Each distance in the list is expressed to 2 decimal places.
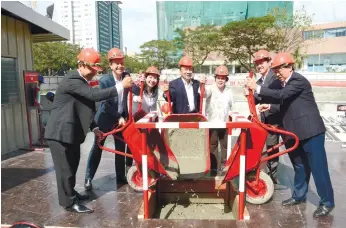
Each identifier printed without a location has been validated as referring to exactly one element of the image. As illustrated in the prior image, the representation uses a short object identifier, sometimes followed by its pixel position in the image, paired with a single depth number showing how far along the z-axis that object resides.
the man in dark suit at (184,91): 4.09
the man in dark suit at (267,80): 3.71
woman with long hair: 4.01
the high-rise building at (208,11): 68.25
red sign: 6.15
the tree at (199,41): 38.04
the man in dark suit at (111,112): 3.77
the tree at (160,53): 45.28
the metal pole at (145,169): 3.10
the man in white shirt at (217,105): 4.22
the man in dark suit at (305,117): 3.10
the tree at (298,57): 30.11
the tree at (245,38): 30.88
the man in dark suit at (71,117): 3.14
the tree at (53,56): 34.56
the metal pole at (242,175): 3.01
